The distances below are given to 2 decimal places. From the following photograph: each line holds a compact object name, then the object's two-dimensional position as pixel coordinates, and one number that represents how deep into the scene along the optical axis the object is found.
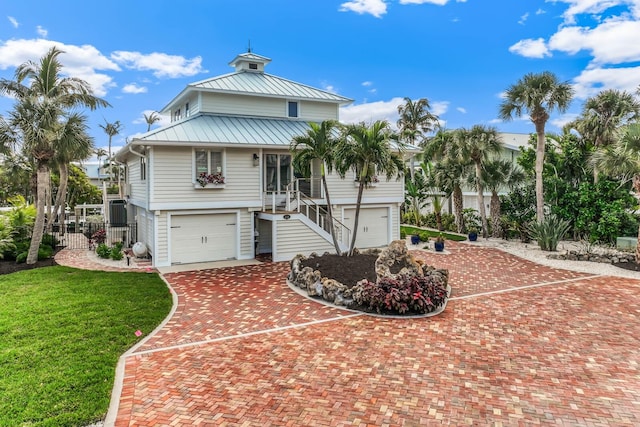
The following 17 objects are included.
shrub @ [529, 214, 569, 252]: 17.88
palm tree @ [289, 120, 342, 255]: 13.07
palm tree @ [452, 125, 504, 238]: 19.95
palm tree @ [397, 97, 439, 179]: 39.81
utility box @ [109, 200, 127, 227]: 19.97
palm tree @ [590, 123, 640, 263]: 13.80
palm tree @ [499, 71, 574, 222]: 17.62
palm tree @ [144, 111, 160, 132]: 57.25
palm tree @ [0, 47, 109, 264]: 15.01
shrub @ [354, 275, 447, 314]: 9.32
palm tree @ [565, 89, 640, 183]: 19.34
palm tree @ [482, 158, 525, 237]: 21.42
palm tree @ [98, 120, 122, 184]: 54.16
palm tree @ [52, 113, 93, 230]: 15.41
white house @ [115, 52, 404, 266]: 15.45
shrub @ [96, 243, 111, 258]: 16.95
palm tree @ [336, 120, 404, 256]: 12.23
